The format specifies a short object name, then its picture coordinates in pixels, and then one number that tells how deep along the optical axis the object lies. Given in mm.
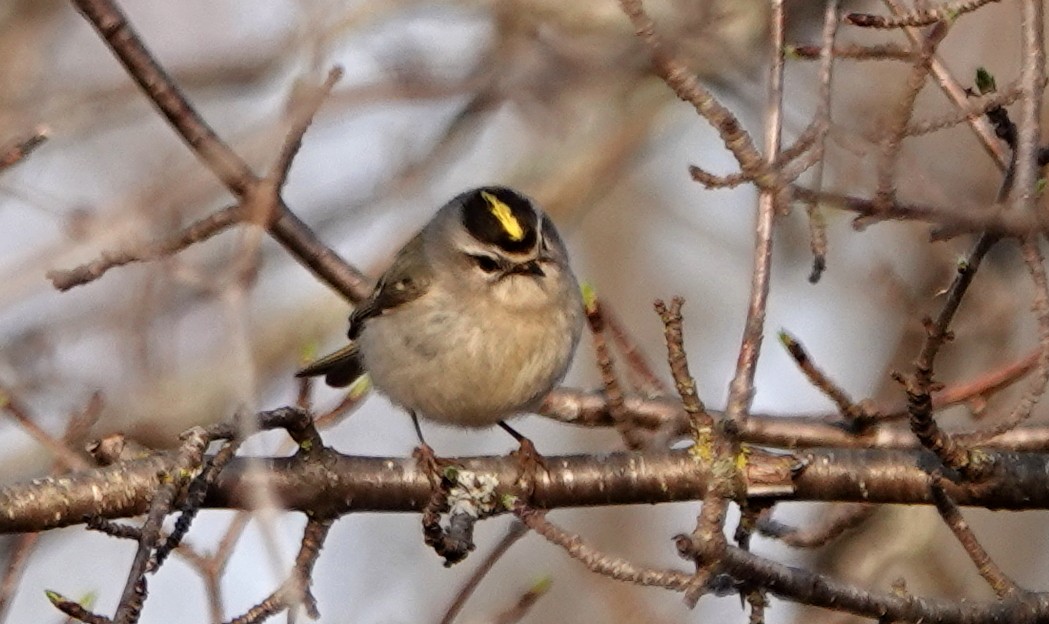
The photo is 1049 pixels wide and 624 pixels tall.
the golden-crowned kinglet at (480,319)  9055
